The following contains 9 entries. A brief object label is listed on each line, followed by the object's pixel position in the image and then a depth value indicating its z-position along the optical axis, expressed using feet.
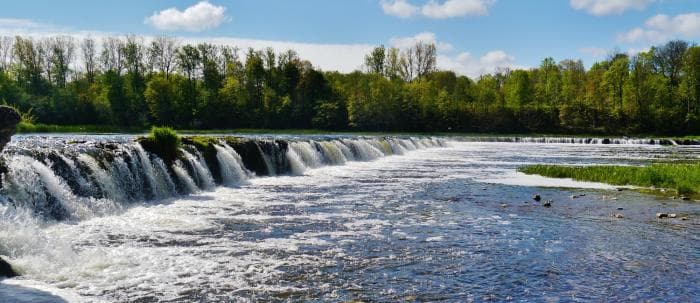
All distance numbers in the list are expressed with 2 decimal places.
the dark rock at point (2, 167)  51.61
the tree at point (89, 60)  327.16
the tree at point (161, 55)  334.44
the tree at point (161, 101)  299.99
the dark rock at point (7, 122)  34.55
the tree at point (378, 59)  419.54
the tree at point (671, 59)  360.28
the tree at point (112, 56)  325.01
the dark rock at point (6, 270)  34.30
